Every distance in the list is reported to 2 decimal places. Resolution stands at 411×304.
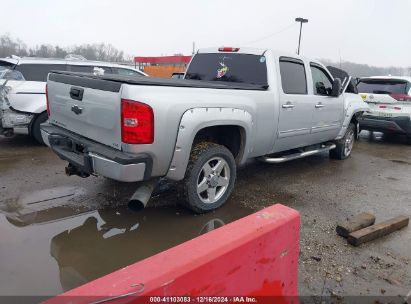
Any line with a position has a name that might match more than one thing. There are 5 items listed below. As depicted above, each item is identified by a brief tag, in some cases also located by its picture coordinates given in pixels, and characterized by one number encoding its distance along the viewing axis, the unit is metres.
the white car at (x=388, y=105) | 8.61
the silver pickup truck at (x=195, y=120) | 3.24
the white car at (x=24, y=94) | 6.41
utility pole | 28.17
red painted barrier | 1.65
